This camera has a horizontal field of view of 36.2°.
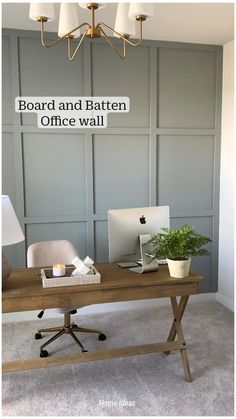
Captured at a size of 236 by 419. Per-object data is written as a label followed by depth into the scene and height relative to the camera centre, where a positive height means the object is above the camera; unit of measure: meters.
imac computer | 2.48 -0.37
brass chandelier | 2.00 +0.93
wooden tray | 2.26 -0.64
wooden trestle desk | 2.20 -0.73
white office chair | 3.08 -0.68
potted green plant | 2.38 -0.46
